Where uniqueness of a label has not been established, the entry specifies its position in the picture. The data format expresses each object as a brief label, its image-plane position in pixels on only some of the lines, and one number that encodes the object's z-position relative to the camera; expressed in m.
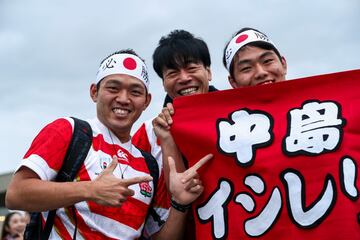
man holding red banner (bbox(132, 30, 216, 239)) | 3.67
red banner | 2.73
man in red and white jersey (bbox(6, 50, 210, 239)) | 2.68
